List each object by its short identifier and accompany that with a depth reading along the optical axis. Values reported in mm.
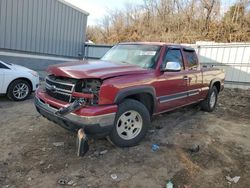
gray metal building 7677
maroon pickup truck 2852
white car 5395
